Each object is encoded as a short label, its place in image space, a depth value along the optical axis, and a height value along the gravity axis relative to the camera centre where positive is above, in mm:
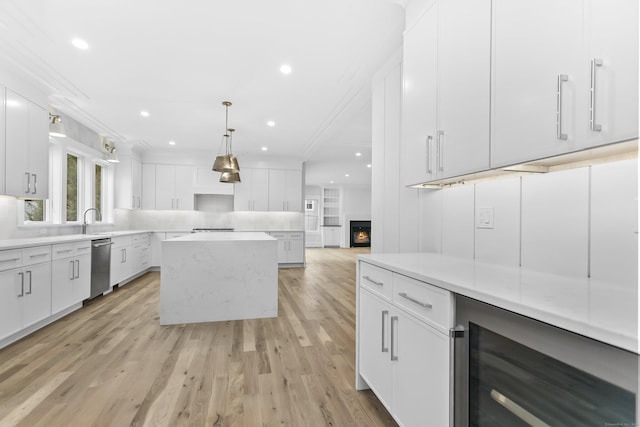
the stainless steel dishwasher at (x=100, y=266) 4309 -757
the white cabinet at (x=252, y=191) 7602 +540
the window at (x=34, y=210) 4129 +11
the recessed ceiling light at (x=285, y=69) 3240 +1492
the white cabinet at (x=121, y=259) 4969 -775
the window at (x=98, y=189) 5950 +434
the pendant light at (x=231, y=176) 4227 +519
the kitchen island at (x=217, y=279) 3484 -743
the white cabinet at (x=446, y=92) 1505 +677
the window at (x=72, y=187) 5102 +387
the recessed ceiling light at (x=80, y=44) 2770 +1468
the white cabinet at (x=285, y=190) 7820 +586
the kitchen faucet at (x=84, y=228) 4877 -251
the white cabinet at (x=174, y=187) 7148 +578
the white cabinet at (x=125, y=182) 6468 +606
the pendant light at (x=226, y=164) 4090 +634
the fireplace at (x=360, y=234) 12977 -778
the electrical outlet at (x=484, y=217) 1756 -4
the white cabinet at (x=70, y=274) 3492 -744
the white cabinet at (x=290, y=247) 7527 -779
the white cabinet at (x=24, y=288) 2796 -733
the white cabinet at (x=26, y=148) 3262 +680
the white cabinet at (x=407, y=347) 1246 -615
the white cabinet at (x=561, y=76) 946 +488
